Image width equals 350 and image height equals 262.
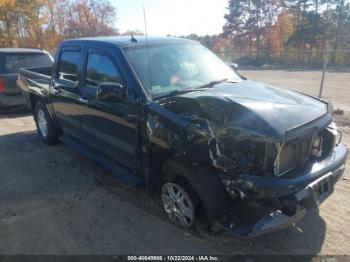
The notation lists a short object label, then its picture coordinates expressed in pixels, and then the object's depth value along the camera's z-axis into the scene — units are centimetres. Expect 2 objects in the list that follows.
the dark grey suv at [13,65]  867
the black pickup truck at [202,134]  284
